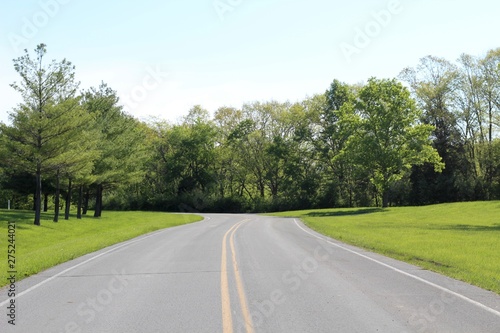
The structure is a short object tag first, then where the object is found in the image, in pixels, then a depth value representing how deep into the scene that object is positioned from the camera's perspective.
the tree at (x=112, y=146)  43.81
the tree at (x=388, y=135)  53.75
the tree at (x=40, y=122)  31.61
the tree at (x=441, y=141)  62.03
